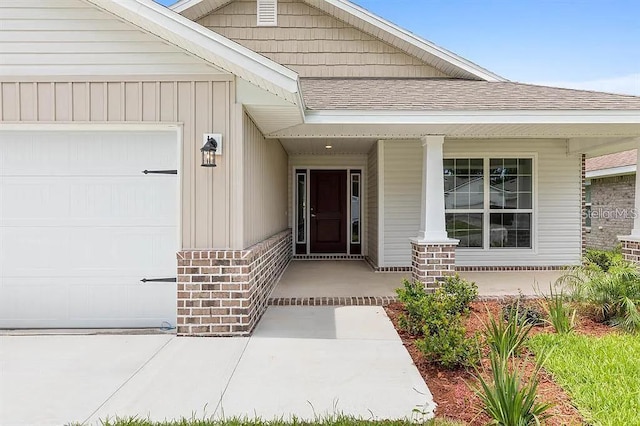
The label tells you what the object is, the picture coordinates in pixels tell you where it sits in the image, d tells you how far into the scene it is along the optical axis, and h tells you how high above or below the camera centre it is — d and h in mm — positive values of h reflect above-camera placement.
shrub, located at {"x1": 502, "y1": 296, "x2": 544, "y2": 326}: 4344 -1240
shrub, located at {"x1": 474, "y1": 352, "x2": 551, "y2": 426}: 2316 -1196
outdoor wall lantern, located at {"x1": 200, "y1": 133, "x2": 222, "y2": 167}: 4059 +604
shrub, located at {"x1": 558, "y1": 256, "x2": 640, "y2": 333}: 4188 -1017
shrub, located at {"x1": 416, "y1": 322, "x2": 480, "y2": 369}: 3242 -1215
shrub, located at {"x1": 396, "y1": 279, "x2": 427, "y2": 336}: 4153 -1126
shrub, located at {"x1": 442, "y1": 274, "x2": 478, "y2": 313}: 4740 -1060
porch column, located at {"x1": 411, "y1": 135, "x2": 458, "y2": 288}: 5664 -378
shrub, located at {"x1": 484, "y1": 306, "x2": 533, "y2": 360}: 3188 -1145
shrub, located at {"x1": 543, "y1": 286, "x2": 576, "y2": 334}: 3992 -1165
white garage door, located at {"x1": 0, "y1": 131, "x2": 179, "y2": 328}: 4402 -283
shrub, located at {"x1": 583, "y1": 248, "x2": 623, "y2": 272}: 7848 -1115
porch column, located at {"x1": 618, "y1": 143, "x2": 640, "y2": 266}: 6152 -531
